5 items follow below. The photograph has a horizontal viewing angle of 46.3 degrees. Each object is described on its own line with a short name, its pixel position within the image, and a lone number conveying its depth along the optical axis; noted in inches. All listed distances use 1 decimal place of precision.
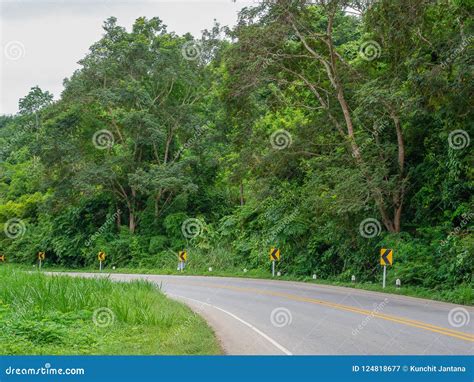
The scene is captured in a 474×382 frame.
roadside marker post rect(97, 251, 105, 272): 1591.0
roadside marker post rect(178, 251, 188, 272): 1425.7
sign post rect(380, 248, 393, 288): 858.1
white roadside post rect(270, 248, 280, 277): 1176.8
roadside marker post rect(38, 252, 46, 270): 1793.8
